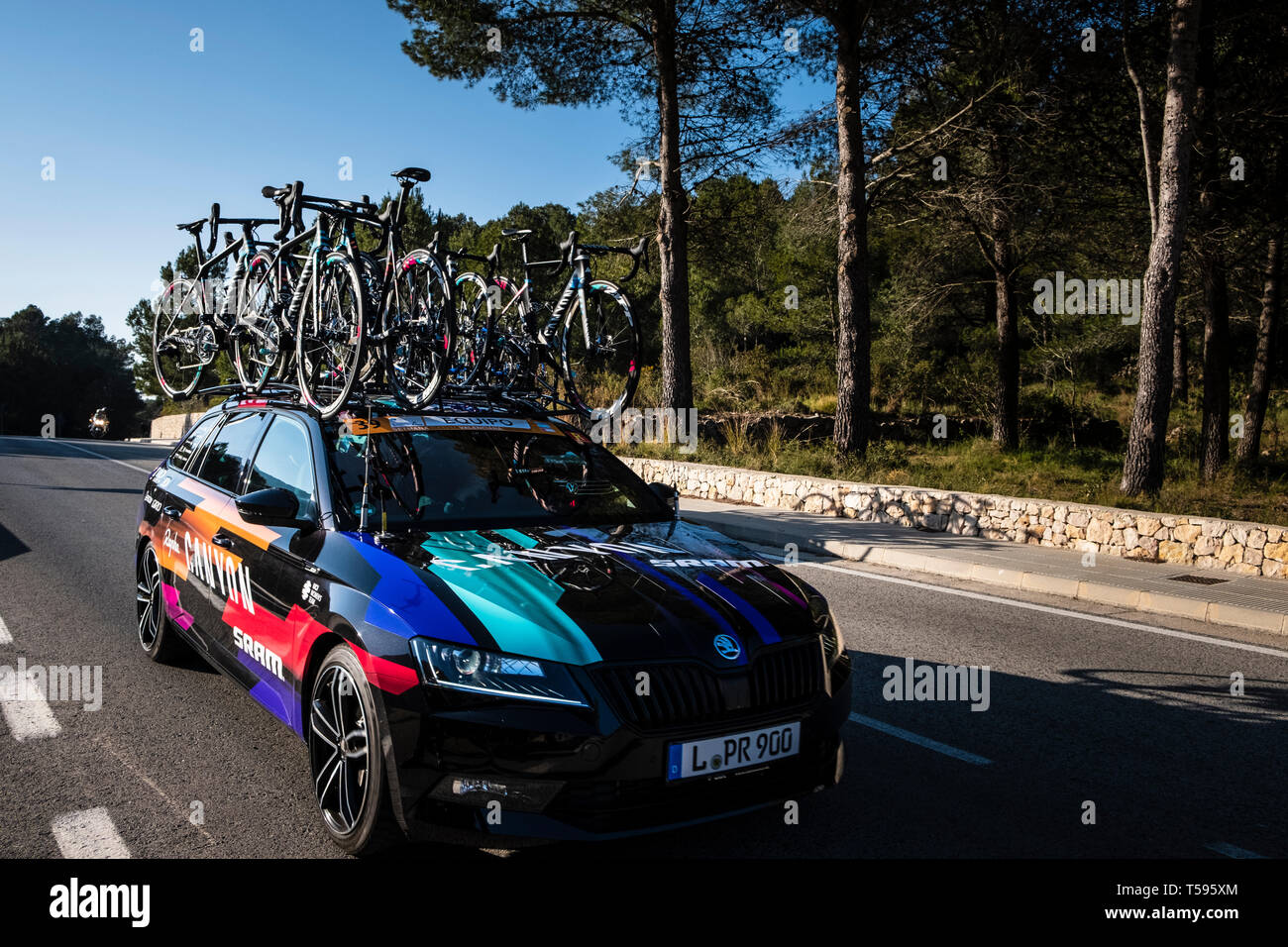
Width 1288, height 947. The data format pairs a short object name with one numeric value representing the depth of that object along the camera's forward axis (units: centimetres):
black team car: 286
